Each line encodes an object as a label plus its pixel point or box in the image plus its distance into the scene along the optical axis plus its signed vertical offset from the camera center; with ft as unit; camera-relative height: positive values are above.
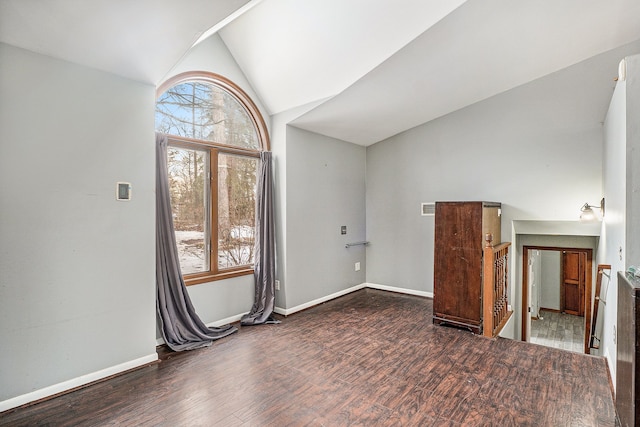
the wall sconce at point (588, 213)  12.92 -0.39
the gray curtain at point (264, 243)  14.06 -1.58
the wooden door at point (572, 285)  25.88 -6.55
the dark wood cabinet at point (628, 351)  5.22 -2.59
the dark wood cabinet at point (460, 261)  12.62 -2.24
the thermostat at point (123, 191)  9.36 +0.49
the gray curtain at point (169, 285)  10.65 -2.58
